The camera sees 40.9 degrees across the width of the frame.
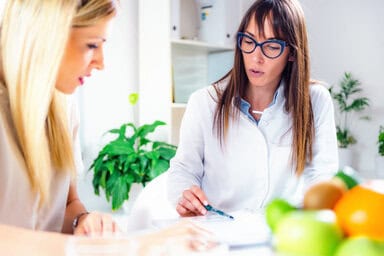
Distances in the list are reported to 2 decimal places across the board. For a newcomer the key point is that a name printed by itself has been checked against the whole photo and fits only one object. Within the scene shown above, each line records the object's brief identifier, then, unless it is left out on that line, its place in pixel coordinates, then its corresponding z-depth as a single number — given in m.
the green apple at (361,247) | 0.46
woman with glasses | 1.46
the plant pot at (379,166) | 3.26
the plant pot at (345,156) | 3.48
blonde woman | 0.84
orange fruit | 0.52
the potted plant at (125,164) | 2.52
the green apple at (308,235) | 0.49
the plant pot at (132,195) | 2.76
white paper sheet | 0.69
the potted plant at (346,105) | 3.60
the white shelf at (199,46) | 2.84
